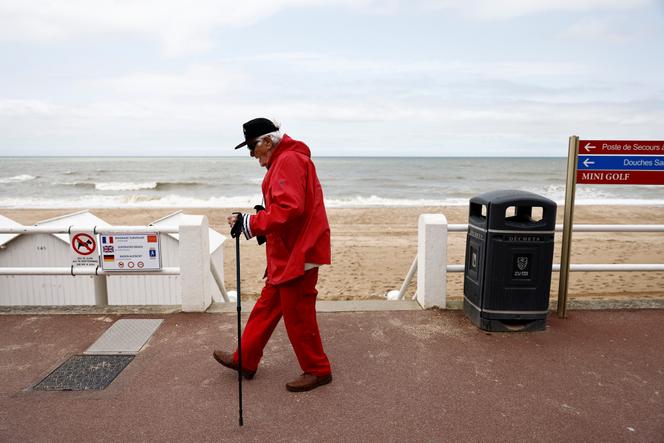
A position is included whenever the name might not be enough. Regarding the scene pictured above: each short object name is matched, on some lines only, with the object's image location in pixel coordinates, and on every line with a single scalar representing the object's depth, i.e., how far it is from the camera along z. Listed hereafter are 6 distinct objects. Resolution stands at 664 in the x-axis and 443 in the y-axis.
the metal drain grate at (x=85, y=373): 3.62
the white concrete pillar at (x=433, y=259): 5.08
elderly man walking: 3.23
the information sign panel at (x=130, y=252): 5.11
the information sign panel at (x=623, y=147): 4.84
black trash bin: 4.43
